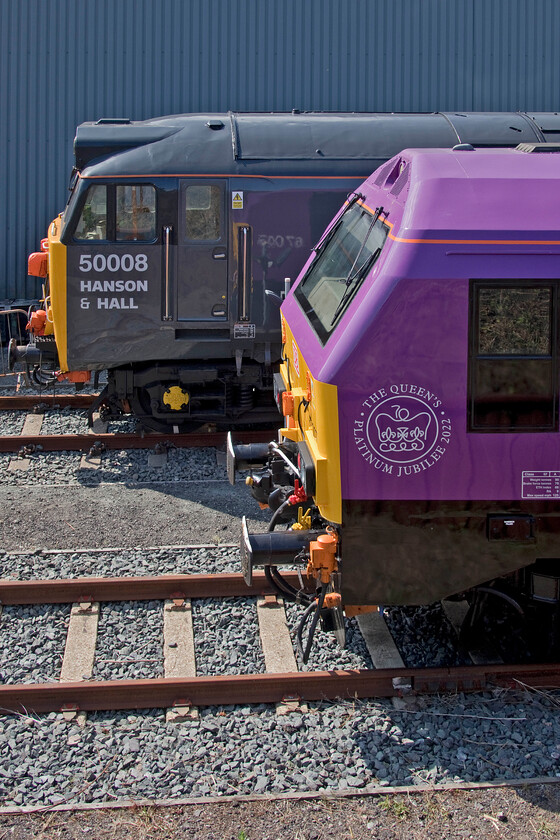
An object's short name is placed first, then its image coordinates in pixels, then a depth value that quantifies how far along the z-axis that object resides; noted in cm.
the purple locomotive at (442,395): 486
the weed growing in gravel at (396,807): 480
